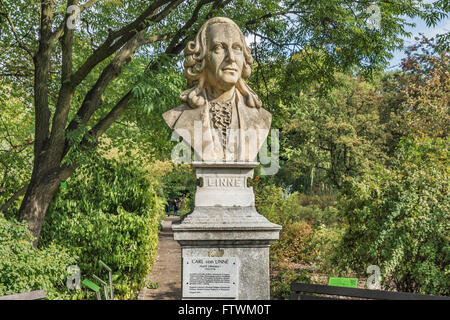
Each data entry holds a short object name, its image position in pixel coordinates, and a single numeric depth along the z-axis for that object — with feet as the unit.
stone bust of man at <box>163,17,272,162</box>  15.58
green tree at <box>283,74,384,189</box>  52.90
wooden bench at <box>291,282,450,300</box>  14.43
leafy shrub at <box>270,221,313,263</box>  36.01
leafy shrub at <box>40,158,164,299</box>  26.35
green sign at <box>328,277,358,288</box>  15.71
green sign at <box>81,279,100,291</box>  18.83
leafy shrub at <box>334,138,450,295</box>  20.08
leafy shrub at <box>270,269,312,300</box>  26.40
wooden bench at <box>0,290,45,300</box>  12.66
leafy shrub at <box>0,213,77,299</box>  16.81
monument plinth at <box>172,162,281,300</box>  14.34
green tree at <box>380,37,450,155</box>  42.96
